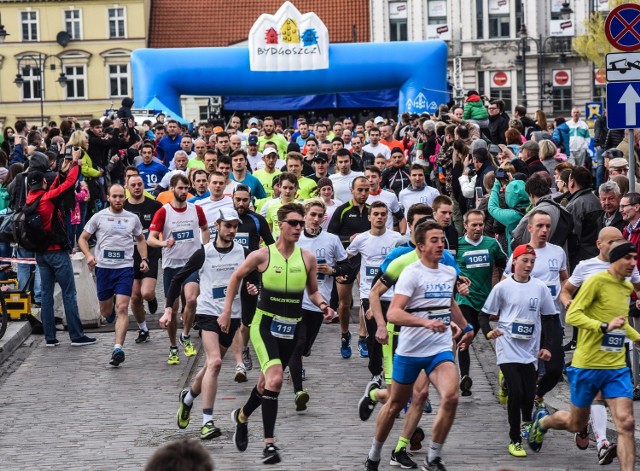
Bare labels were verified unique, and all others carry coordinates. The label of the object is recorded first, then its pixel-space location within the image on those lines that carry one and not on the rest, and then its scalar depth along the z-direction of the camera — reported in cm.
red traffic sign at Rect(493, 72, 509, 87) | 6862
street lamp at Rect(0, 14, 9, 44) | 4312
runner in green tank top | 1074
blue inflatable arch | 3909
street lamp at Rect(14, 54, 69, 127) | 7556
